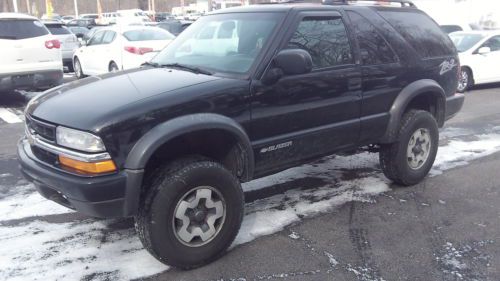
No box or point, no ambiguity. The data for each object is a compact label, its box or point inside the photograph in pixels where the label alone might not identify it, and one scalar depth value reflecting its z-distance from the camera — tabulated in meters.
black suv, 3.07
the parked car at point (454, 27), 16.50
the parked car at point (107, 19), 39.42
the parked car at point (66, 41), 15.43
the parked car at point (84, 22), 32.47
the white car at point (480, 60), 11.97
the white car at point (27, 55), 9.23
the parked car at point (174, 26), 18.50
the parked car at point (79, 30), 22.69
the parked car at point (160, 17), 48.47
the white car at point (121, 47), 11.52
